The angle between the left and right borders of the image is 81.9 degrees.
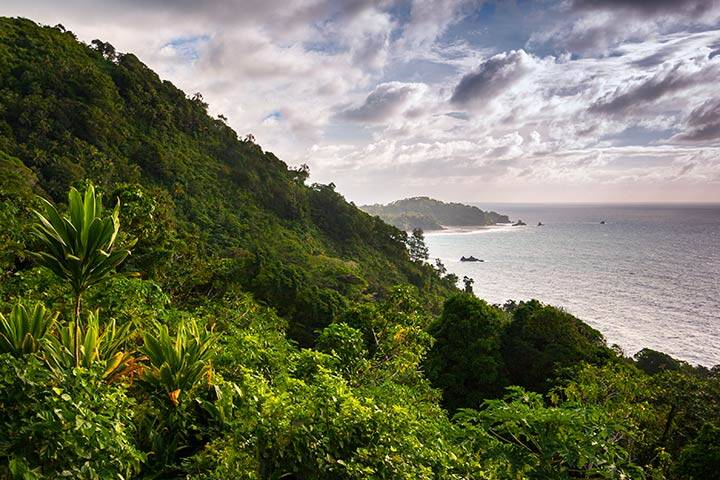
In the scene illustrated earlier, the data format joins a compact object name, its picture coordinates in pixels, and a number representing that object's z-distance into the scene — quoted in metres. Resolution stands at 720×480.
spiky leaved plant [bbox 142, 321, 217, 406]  4.14
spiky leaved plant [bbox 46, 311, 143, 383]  3.87
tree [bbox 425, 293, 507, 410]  17.53
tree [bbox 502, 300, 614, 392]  18.02
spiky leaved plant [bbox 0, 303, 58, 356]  3.82
